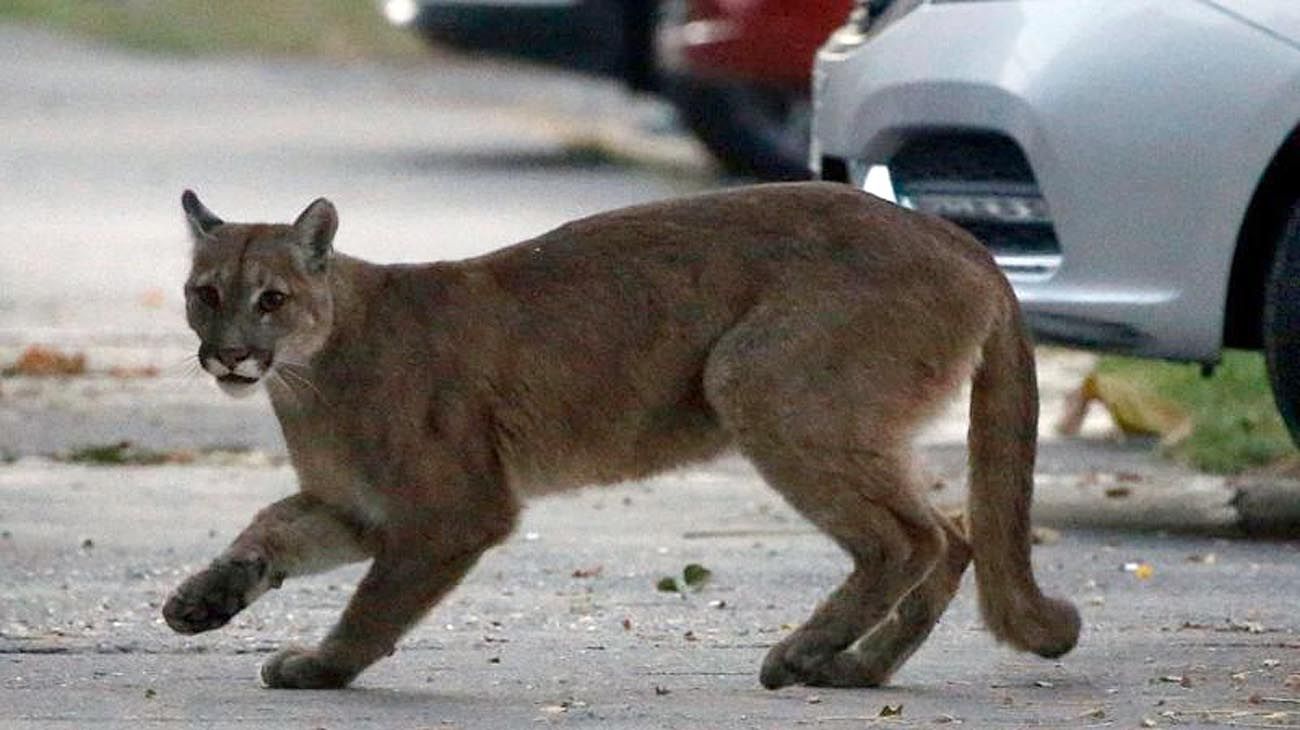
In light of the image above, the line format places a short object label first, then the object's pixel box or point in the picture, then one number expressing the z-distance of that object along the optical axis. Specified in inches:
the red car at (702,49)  1178.6
